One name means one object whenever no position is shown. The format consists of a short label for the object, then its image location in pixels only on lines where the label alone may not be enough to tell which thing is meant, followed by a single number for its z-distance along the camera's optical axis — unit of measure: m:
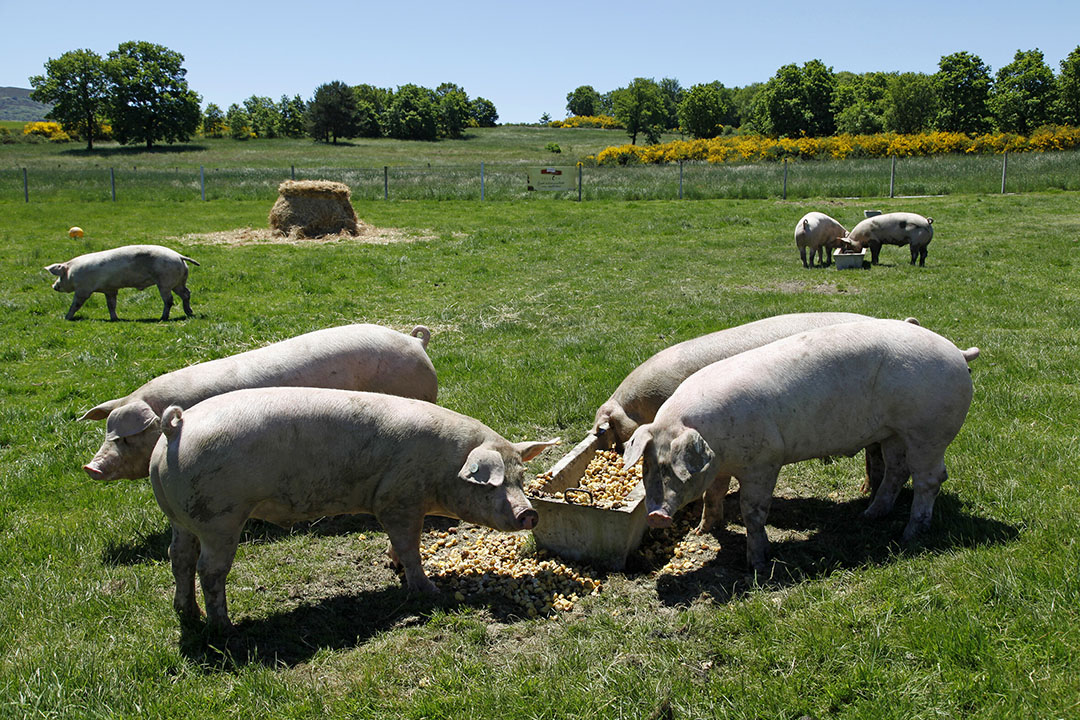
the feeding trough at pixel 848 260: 14.80
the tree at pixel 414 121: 88.00
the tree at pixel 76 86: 74.56
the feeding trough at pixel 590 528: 4.86
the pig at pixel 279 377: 5.00
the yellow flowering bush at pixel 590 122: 119.26
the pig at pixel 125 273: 11.62
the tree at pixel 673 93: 119.91
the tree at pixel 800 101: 69.62
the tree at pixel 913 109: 62.38
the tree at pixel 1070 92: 50.98
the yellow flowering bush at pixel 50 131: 81.50
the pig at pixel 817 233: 15.16
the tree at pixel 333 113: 83.44
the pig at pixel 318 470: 4.07
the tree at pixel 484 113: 122.68
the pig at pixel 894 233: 15.02
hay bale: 20.38
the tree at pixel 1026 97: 53.41
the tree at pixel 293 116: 96.50
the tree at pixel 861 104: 65.25
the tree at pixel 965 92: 56.56
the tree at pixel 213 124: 93.38
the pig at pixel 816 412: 4.64
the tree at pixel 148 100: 74.00
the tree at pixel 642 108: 87.50
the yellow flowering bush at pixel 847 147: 40.38
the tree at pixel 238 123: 90.06
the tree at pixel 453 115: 92.94
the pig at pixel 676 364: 5.95
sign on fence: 29.16
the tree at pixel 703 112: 79.19
